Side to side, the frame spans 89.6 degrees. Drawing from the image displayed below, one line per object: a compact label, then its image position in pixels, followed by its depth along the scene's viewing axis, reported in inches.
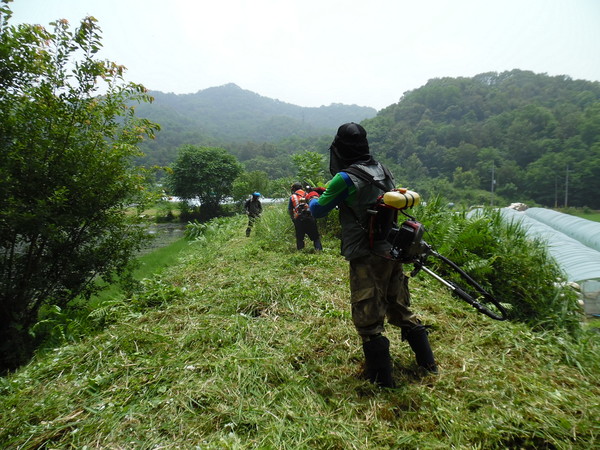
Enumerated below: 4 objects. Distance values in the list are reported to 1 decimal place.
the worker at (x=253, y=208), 421.7
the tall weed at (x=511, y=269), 175.0
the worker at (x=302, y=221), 258.2
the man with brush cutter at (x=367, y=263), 88.5
